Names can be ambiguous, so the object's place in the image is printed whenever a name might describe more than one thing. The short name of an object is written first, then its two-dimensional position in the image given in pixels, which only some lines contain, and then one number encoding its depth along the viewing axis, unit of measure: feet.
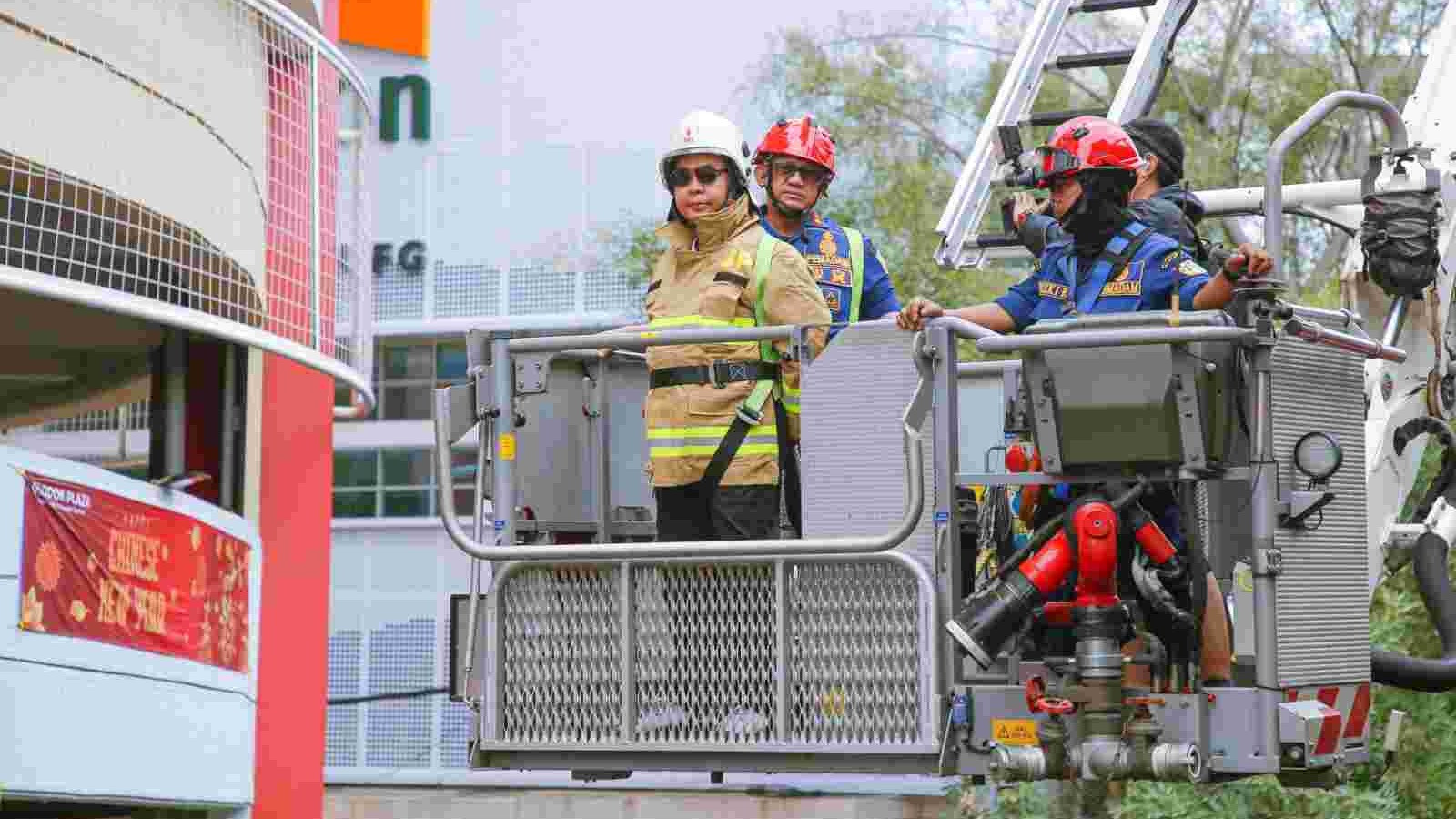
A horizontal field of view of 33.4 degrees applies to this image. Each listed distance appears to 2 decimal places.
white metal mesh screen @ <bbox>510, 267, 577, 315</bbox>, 90.43
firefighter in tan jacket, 23.48
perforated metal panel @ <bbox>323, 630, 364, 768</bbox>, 87.10
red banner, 43.39
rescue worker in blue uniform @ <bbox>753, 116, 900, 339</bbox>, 26.13
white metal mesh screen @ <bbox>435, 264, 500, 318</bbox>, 92.99
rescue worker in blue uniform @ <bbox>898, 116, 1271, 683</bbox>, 22.27
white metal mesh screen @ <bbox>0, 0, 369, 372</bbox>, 41.81
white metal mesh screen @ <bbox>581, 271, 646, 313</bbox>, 88.17
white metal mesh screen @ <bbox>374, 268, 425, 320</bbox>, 95.66
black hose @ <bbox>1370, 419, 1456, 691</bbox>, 25.05
